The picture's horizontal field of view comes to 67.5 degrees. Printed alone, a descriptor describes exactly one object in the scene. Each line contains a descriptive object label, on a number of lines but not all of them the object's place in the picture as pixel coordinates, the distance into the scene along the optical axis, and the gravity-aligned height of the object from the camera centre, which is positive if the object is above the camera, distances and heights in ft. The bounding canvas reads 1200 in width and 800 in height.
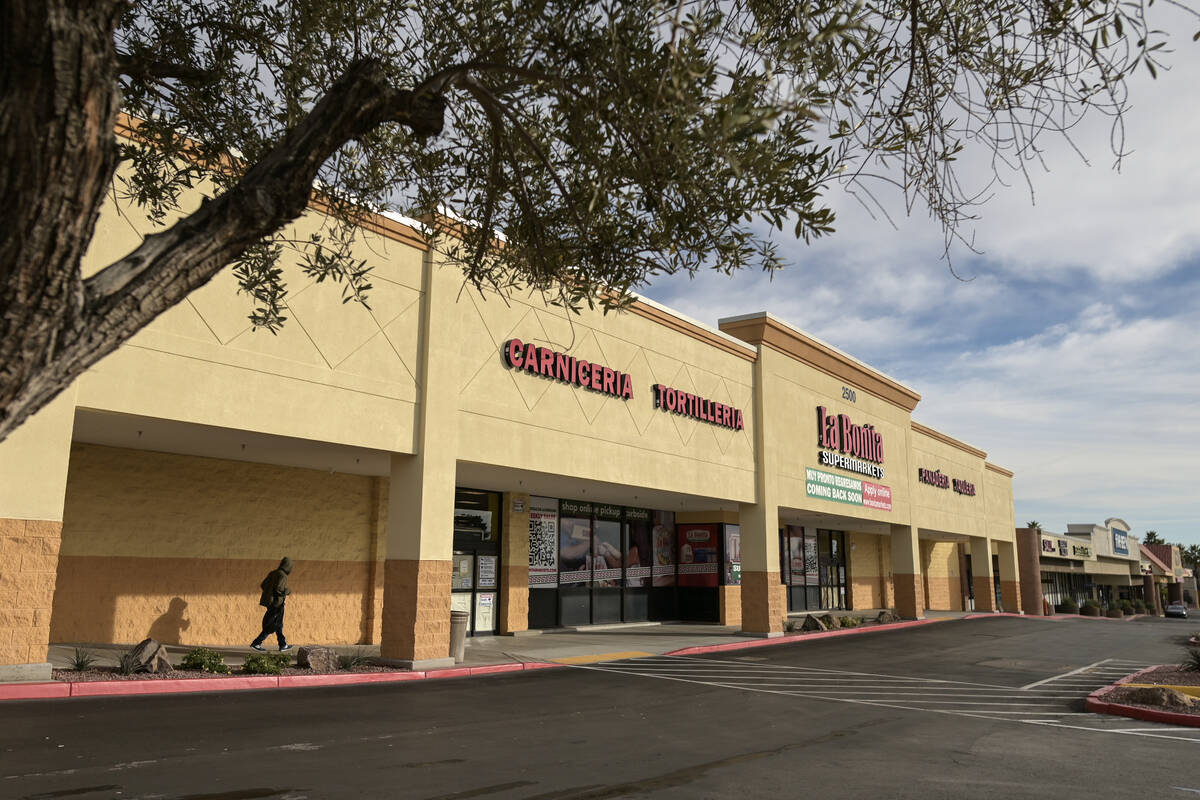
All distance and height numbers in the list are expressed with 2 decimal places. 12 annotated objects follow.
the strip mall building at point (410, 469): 43.83 +7.12
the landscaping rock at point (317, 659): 47.83 -4.63
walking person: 54.75 -1.61
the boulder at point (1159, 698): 41.91 -5.64
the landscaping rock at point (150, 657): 42.06 -4.05
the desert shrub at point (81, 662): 40.57 -4.17
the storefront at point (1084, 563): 180.24 +3.95
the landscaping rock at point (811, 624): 93.97 -4.97
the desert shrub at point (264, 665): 45.06 -4.70
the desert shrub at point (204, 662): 44.24 -4.45
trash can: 55.36 -3.89
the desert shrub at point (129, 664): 41.45 -4.31
